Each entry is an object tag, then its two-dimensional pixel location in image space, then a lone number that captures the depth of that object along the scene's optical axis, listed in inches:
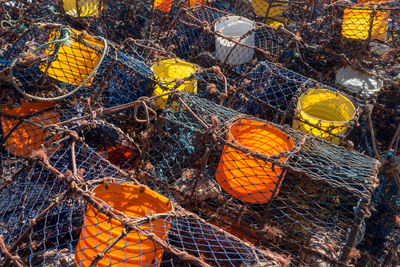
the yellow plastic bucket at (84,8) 132.3
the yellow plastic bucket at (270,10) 167.5
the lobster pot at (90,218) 61.5
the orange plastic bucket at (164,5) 161.6
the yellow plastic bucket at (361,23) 127.3
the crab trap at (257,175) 77.8
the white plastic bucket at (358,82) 125.2
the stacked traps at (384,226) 104.4
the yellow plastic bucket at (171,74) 107.6
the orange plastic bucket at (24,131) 93.0
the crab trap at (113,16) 136.9
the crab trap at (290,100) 104.0
